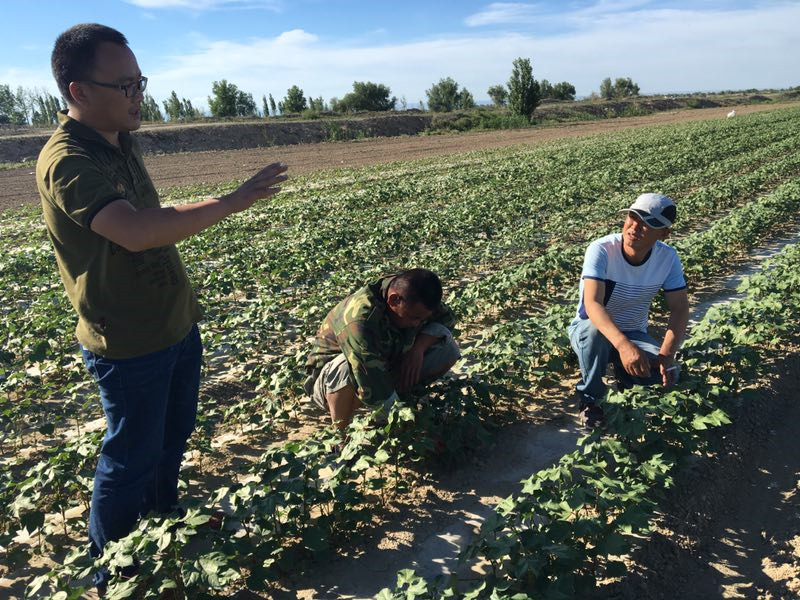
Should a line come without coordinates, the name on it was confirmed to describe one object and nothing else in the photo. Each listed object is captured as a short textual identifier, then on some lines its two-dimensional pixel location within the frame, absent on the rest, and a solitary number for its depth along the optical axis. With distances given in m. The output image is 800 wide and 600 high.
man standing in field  1.96
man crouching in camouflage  3.28
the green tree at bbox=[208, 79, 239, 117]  62.80
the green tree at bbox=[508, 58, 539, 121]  50.00
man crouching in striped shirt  3.42
